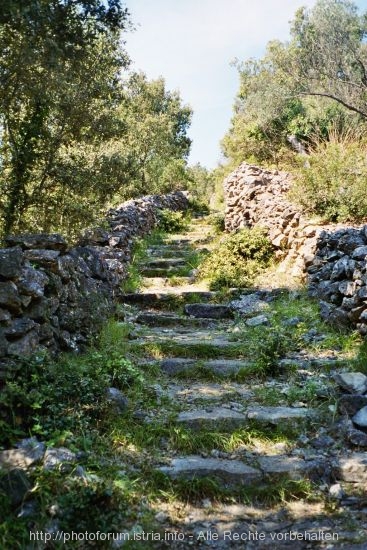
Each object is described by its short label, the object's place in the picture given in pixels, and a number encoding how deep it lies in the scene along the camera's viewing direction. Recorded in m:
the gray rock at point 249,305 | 6.91
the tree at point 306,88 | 13.30
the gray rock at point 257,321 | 6.29
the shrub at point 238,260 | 8.25
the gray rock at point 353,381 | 4.00
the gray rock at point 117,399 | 3.82
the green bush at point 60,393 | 3.29
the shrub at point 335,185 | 7.94
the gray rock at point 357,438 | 3.52
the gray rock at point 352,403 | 3.79
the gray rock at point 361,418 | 3.66
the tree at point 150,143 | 16.69
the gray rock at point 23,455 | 2.79
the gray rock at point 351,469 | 3.21
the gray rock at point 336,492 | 3.06
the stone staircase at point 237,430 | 2.88
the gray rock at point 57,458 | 2.82
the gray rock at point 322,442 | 3.57
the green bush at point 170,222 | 14.35
